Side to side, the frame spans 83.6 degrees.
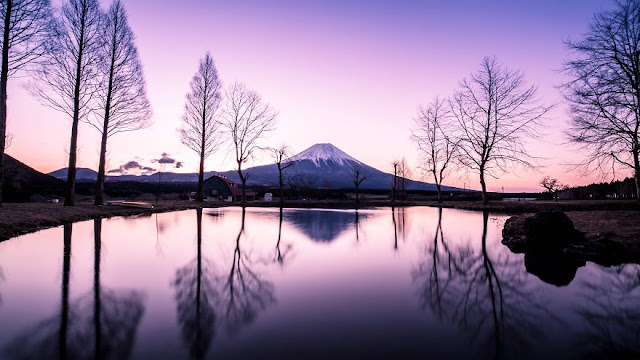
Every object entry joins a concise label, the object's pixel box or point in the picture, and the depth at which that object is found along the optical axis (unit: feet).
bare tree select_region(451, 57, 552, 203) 106.01
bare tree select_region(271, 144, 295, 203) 159.11
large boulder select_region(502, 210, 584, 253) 36.19
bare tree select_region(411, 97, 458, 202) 157.89
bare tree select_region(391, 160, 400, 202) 199.35
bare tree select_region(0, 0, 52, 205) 54.34
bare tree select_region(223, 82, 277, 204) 139.67
